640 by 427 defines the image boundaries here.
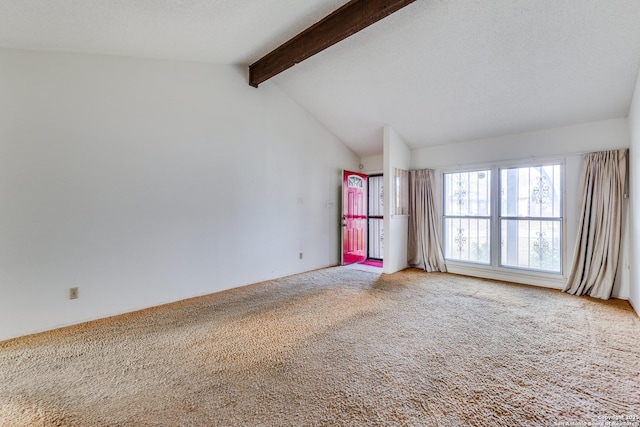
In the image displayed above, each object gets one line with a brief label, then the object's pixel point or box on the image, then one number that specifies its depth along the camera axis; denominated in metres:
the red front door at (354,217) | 5.62
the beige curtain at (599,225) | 3.57
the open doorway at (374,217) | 6.55
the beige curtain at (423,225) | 5.14
